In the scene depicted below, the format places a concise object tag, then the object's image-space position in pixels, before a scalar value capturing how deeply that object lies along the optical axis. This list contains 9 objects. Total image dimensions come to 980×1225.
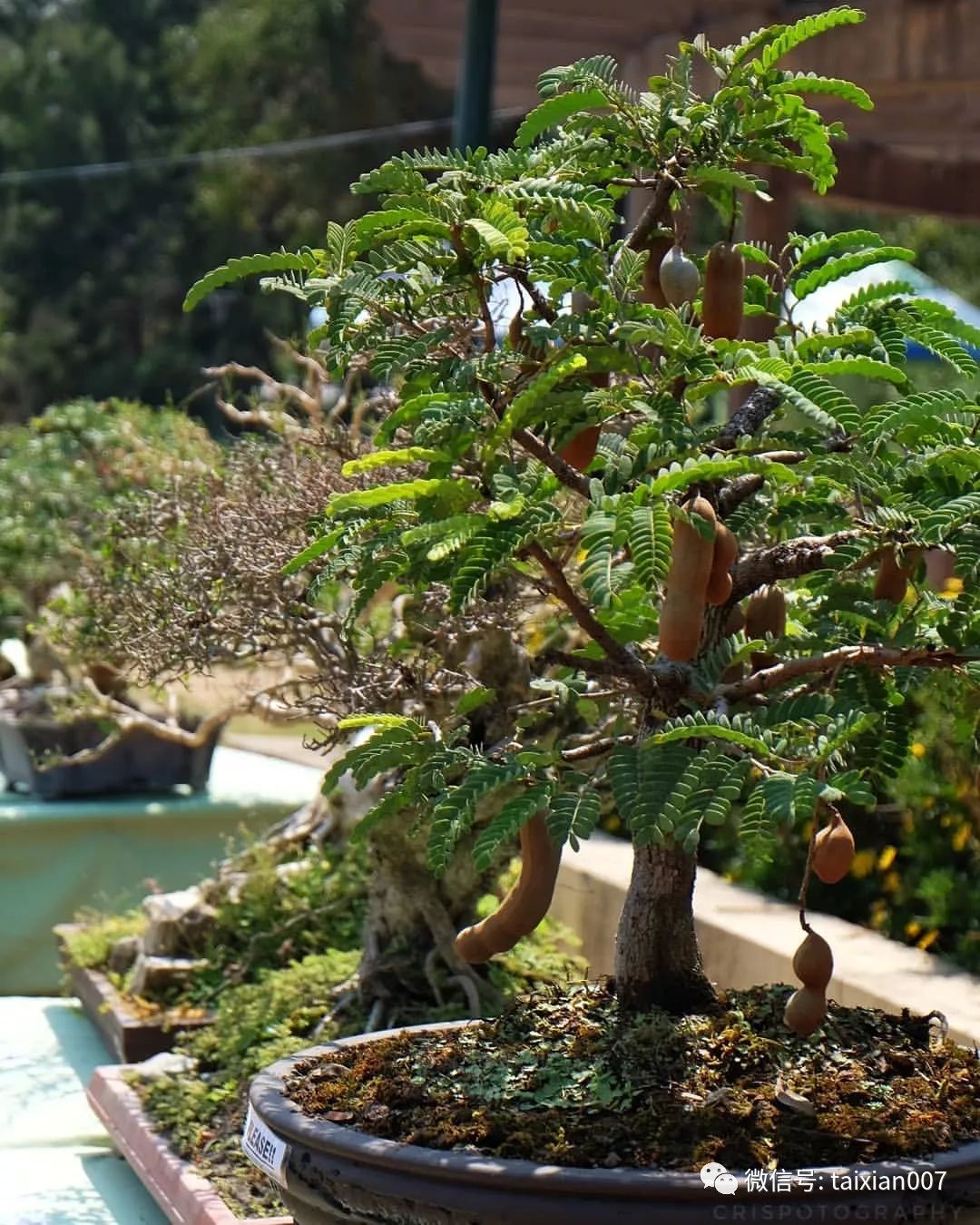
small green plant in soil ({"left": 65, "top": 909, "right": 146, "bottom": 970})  4.99
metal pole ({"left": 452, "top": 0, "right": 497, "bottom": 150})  4.69
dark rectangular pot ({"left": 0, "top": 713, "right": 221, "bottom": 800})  6.09
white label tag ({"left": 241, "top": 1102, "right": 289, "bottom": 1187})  2.30
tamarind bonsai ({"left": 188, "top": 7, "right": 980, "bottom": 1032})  2.02
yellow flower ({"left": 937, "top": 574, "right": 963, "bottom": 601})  4.49
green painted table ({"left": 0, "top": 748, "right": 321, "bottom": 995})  5.75
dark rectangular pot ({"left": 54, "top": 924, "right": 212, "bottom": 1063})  4.32
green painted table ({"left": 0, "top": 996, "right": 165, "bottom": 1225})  3.51
